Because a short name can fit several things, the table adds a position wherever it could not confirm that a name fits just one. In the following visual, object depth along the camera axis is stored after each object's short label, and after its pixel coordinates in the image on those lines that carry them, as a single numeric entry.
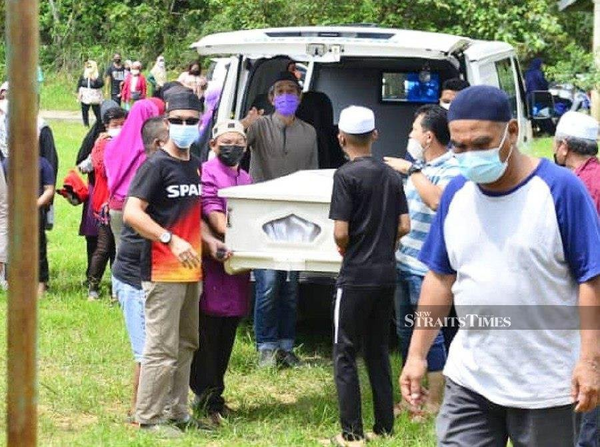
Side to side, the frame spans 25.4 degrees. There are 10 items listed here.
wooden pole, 3.84
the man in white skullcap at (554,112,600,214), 6.79
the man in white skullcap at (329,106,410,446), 6.89
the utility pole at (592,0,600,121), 22.25
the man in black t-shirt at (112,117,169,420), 7.15
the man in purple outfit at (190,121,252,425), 7.43
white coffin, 7.24
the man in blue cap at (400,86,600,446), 4.52
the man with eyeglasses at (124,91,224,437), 6.79
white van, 8.49
